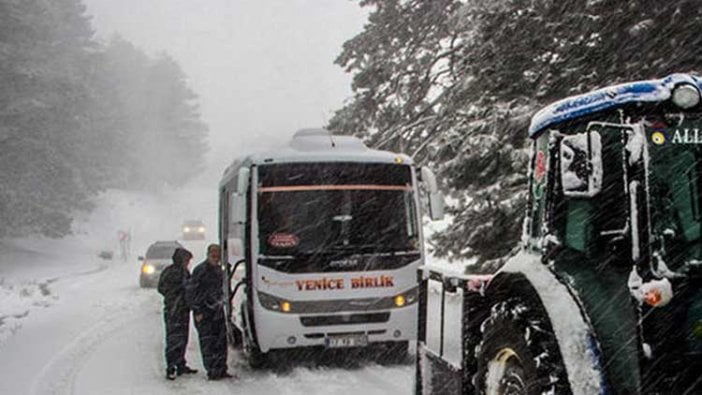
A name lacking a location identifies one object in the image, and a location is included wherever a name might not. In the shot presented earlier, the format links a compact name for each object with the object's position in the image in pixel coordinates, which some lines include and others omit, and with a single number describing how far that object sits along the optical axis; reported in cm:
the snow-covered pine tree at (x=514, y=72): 1042
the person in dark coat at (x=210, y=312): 968
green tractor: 325
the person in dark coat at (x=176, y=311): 975
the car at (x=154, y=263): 2578
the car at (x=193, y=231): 5931
